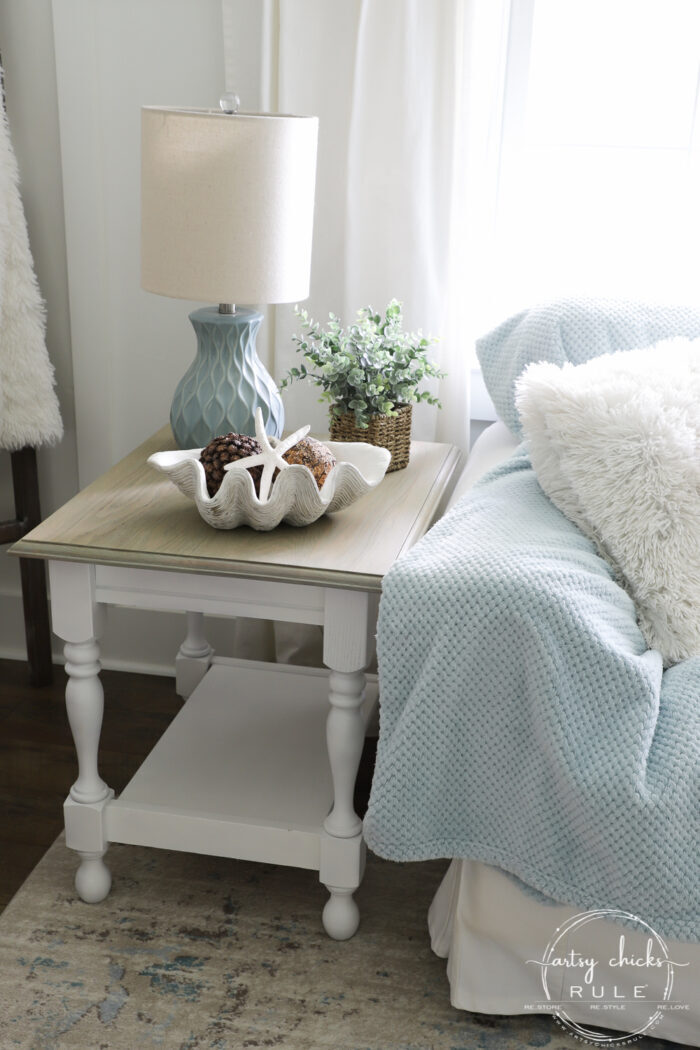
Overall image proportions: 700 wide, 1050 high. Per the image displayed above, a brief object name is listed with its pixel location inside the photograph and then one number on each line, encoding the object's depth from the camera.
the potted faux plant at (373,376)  1.68
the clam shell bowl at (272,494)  1.38
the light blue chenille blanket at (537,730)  1.20
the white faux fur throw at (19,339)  1.94
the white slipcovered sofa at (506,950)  1.31
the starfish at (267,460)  1.43
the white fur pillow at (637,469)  1.34
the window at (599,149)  1.93
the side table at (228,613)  1.41
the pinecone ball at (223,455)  1.46
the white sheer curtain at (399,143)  1.84
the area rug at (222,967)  1.38
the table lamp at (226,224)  1.49
